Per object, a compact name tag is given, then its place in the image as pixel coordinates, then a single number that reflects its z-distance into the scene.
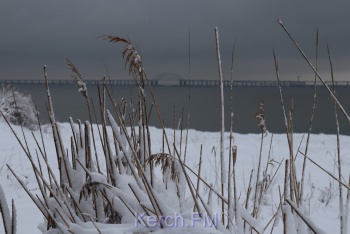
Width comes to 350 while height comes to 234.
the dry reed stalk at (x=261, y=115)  1.63
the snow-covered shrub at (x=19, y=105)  15.05
